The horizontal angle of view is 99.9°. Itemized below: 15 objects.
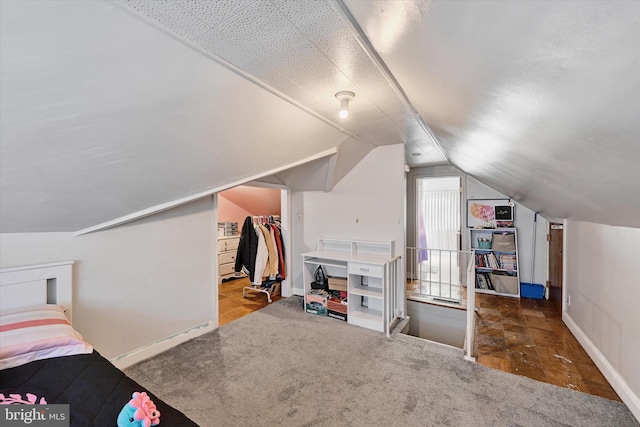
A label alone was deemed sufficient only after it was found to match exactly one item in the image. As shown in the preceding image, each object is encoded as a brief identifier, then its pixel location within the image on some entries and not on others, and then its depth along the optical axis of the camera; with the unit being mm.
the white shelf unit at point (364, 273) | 3219
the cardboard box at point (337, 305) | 3462
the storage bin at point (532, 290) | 4361
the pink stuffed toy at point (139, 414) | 945
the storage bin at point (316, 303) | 3613
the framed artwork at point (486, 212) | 4609
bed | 1059
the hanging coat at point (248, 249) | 4195
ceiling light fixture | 1957
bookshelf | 4508
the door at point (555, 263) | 3763
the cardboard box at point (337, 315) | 3441
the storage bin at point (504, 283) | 4465
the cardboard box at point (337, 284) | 3729
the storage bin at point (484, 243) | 4746
